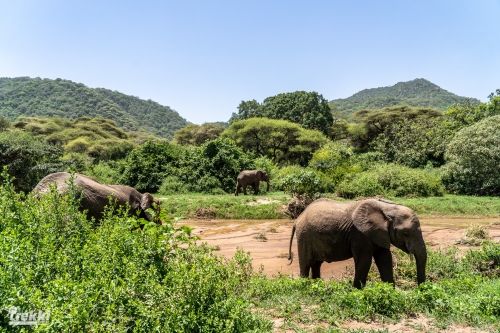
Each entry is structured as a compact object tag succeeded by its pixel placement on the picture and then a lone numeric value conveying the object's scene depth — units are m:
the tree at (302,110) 43.12
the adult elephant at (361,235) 6.54
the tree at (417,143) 29.97
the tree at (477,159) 21.81
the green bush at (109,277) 3.01
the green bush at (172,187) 23.77
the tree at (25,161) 18.48
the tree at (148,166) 25.22
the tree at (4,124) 44.07
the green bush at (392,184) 21.20
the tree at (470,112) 29.19
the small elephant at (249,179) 22.89
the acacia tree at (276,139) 35.91
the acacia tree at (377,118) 40.34
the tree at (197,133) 53.27
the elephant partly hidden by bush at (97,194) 8.14
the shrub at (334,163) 24.27
